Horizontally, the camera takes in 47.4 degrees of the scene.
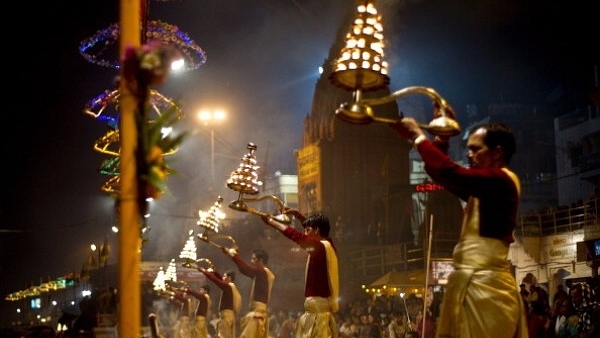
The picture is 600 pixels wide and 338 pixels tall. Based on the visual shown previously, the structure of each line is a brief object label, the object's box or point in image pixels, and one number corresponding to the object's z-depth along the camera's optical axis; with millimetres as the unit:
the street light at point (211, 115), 34541
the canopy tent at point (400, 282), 28719
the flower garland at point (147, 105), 4223
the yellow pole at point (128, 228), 4195
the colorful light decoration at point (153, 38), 10703
